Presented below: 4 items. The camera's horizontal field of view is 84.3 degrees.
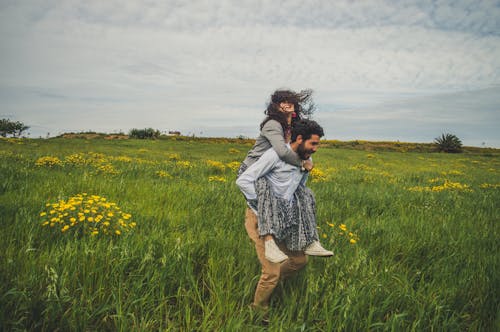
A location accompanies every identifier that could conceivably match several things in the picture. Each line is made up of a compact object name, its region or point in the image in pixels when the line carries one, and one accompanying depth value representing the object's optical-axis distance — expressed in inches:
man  88.1
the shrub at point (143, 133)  1831.9
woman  87.0
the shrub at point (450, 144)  2070.6
